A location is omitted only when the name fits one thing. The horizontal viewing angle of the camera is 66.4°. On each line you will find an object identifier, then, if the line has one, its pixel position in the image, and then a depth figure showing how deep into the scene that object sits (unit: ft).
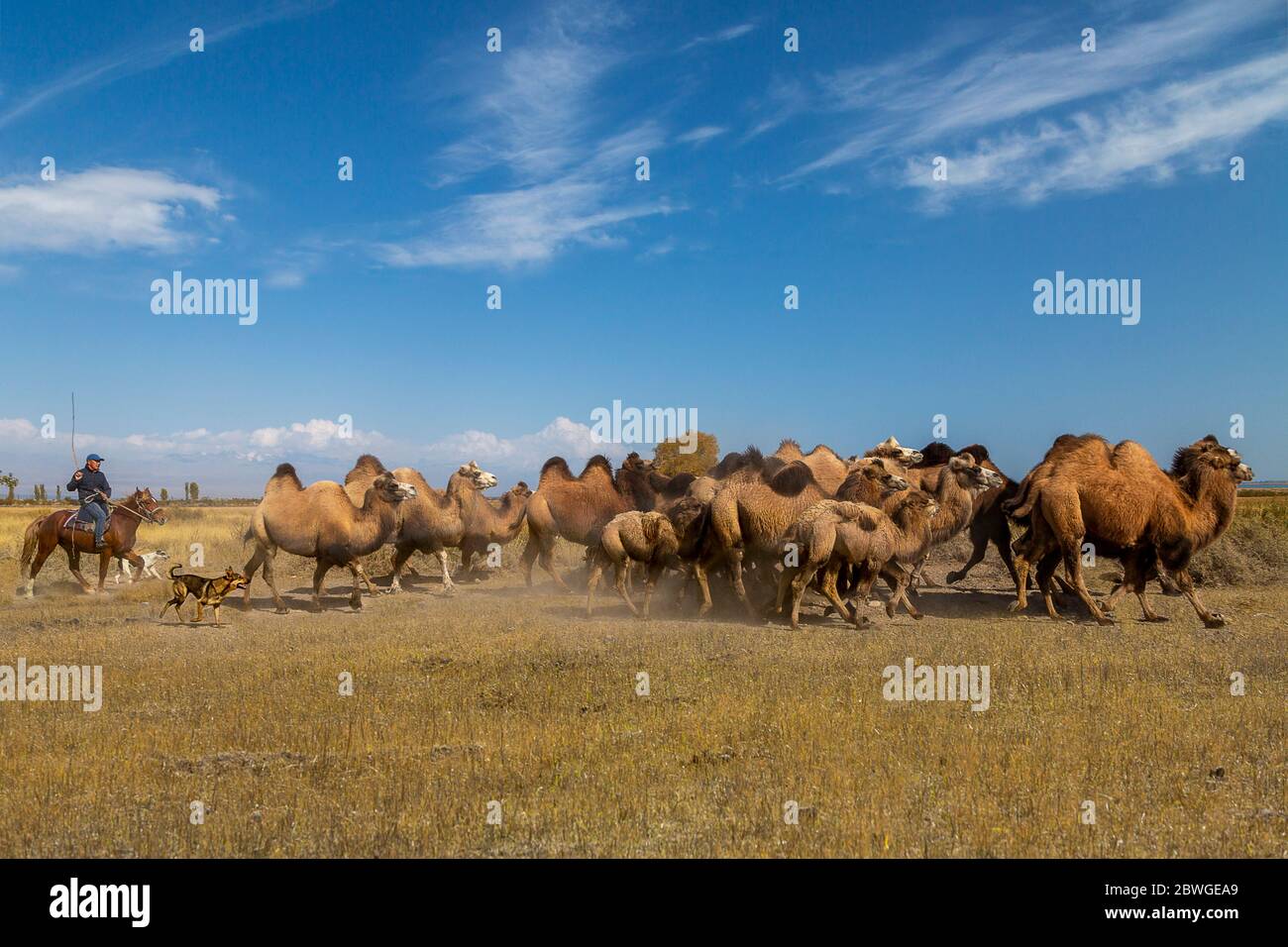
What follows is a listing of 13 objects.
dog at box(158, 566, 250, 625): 48.44
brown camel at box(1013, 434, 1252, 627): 49.60
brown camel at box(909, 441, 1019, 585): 58.70
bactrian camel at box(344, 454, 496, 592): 65.87
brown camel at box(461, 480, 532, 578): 72.90
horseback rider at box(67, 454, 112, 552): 67.05
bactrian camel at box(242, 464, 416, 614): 56.54
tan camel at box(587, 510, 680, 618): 52.90
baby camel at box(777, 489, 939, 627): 46.73
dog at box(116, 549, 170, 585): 76.18
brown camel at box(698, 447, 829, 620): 51.52
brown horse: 67.10
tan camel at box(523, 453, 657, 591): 68.80
